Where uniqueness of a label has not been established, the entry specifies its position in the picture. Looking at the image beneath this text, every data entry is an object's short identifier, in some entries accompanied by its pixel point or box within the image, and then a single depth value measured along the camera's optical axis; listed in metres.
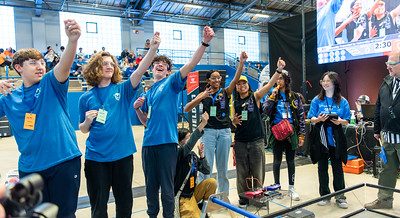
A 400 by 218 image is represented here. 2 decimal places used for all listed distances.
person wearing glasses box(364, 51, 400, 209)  2.81
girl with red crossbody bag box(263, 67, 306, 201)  3.38
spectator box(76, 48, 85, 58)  13.04
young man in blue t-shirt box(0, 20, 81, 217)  1.63
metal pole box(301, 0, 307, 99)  6.11
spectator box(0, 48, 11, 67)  9.81
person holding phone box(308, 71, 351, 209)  3.14
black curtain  7.57
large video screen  5.27
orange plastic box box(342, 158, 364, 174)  4.45
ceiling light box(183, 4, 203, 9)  14.56
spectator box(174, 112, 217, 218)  2.53
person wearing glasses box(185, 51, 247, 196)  2.98
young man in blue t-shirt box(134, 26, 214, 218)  2.10
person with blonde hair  1.91
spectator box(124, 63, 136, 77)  12.32
